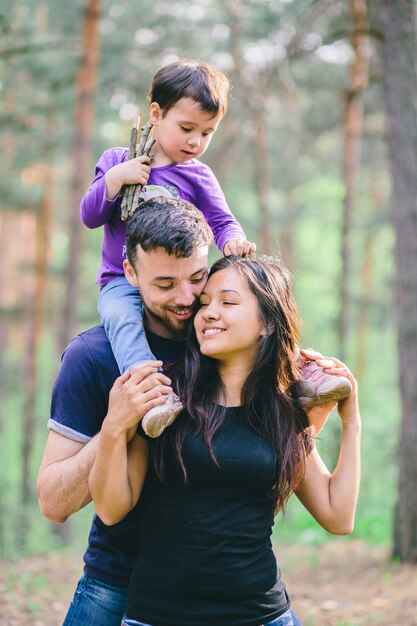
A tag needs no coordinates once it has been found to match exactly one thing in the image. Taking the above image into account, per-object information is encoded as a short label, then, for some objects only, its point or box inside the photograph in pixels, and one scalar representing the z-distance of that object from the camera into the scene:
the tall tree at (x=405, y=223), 7.34
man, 2.75
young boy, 3.15
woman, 2.51
